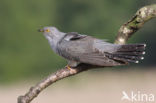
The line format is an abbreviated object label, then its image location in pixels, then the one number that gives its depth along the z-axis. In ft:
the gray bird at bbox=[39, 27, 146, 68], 44.29
